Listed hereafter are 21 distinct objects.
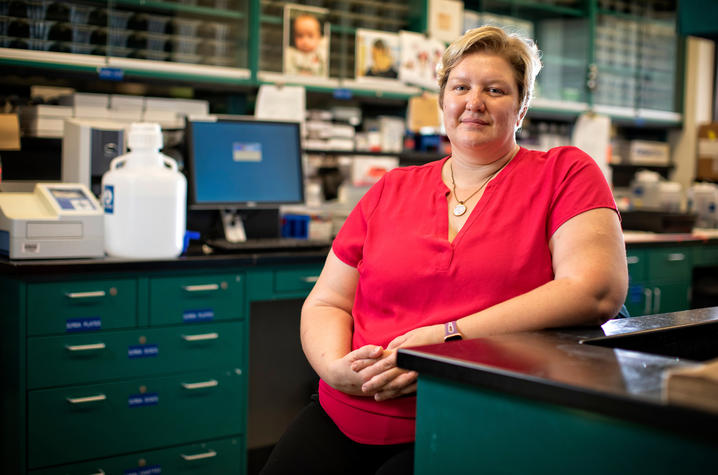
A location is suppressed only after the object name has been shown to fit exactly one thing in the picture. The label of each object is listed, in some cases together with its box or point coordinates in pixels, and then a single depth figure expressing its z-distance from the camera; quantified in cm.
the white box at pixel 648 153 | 576
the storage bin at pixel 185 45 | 370
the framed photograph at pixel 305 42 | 403
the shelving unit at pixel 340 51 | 344
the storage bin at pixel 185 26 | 372
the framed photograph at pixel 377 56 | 423
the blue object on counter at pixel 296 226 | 351
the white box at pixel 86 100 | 330
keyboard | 294
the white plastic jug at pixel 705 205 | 525
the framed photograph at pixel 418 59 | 434
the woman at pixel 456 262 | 144
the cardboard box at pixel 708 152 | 579
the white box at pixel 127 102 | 341
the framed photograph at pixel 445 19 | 454
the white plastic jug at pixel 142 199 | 257
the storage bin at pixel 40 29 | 327
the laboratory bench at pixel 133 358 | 244
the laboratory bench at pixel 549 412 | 83
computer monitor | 316
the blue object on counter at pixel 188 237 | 301
